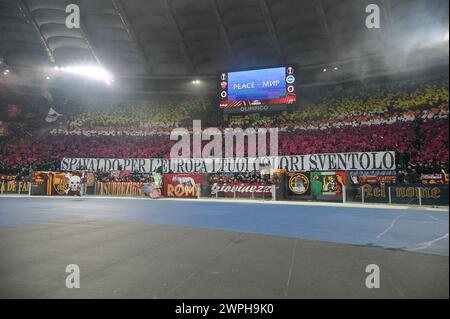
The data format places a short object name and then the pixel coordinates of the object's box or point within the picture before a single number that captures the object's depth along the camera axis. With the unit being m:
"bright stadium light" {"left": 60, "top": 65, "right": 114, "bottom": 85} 34.75
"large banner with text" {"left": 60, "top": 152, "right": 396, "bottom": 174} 22.12
